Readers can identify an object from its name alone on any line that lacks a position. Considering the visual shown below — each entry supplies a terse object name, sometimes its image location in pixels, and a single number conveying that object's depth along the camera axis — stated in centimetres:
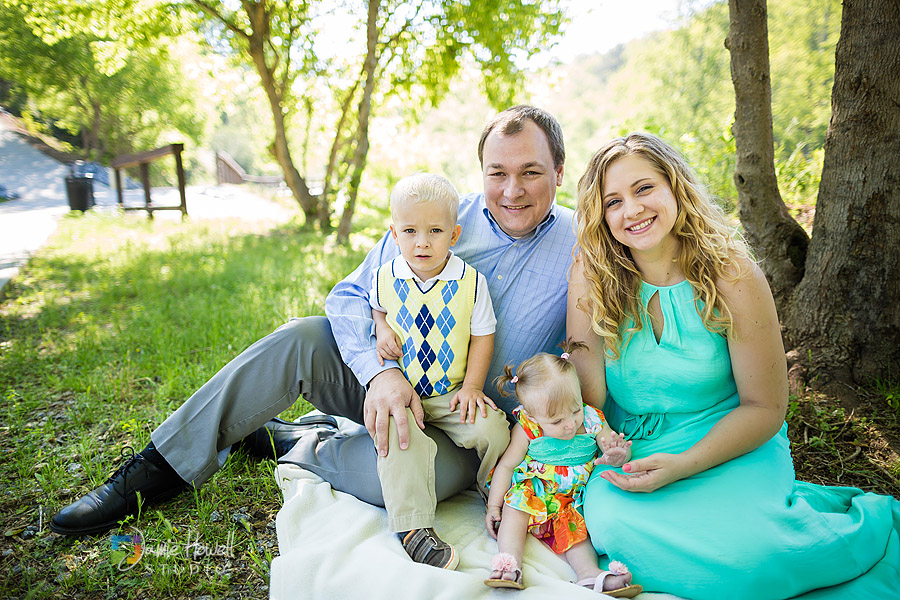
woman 169
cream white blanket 174
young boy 213
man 217
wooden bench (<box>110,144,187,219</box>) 1213
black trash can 1131
